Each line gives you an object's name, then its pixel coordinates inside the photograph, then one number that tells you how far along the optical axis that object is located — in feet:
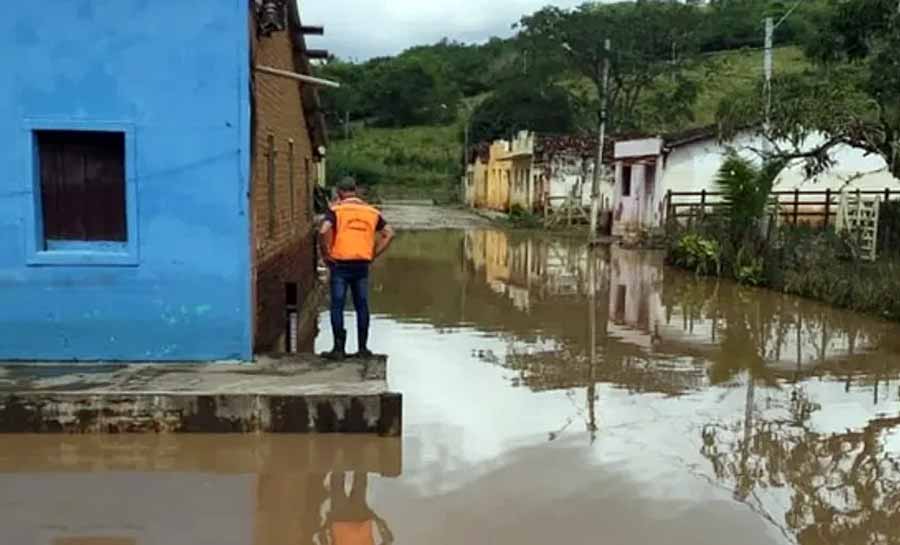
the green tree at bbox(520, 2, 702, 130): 192.03
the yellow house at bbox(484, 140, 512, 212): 172.64
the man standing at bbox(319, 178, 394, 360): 28.63
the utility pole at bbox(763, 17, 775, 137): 70.89
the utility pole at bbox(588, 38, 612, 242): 98.48
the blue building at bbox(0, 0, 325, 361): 27.89
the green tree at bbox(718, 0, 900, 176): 58.03
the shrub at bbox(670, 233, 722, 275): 66.90
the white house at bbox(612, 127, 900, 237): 97.86
